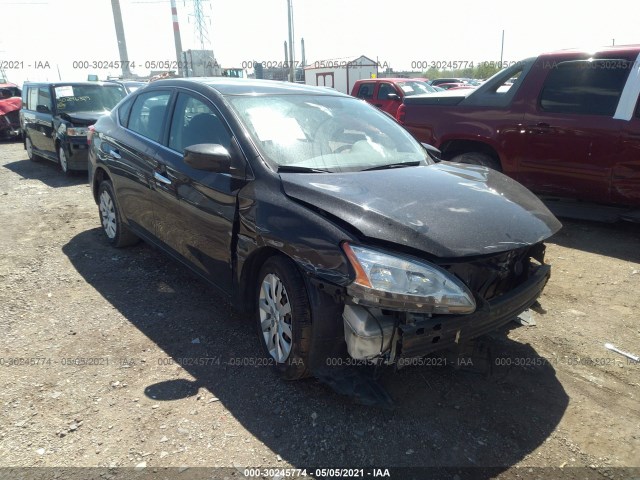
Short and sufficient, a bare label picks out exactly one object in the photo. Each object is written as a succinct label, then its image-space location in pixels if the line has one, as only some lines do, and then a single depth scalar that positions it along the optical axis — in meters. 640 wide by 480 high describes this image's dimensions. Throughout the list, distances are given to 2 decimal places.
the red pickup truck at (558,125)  4.91
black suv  8.57
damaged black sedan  2.30
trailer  27.06
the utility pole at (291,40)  28.59
